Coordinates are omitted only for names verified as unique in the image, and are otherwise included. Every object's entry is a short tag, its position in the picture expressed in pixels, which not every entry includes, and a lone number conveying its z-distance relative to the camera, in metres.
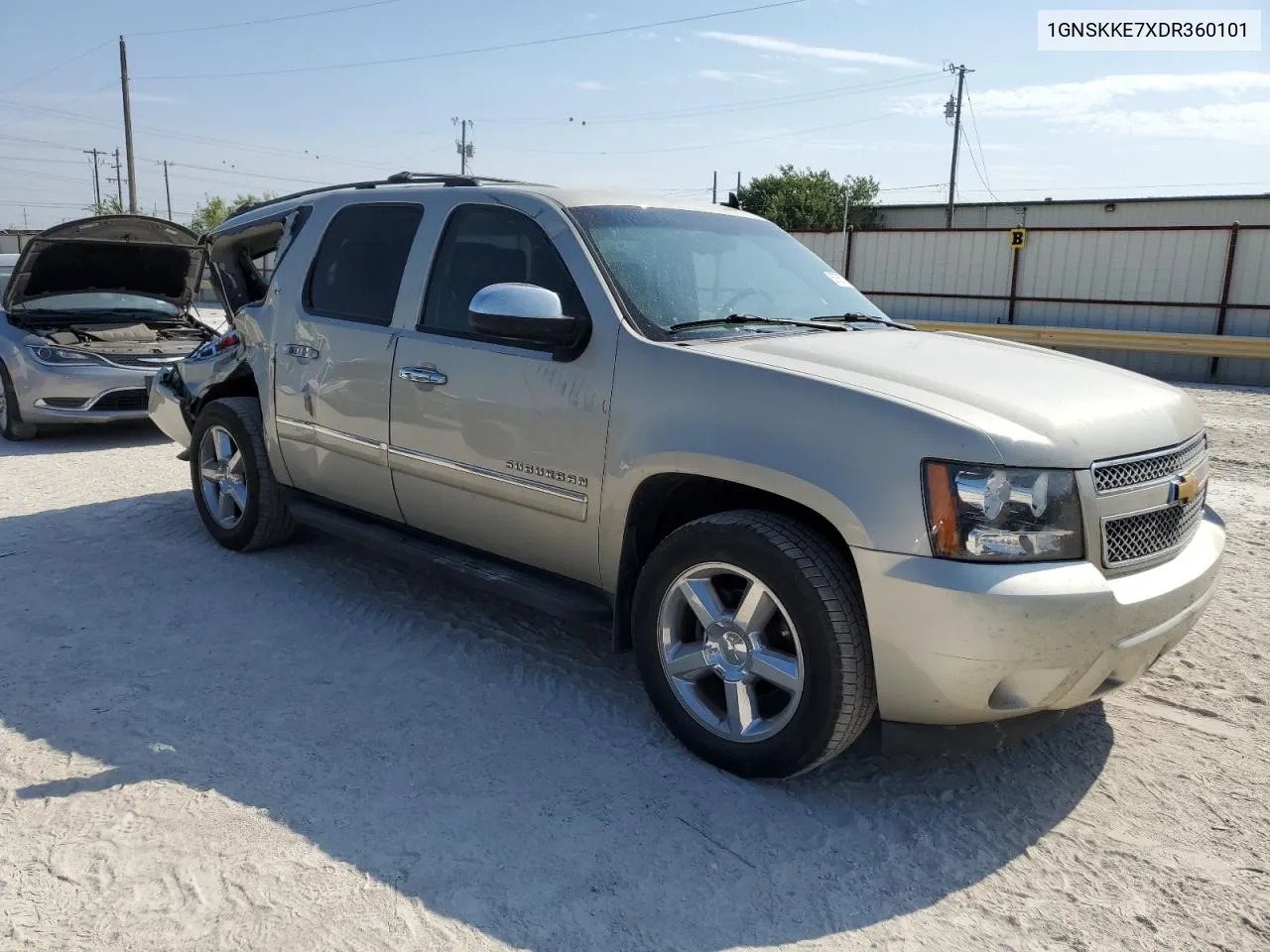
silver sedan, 8.15
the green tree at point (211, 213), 74.40
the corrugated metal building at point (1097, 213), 29.92
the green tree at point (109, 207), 59.61
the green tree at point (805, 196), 63.34
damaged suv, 2.71
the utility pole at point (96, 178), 92.54
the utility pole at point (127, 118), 38.78
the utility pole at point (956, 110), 50.43
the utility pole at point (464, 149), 76.19
